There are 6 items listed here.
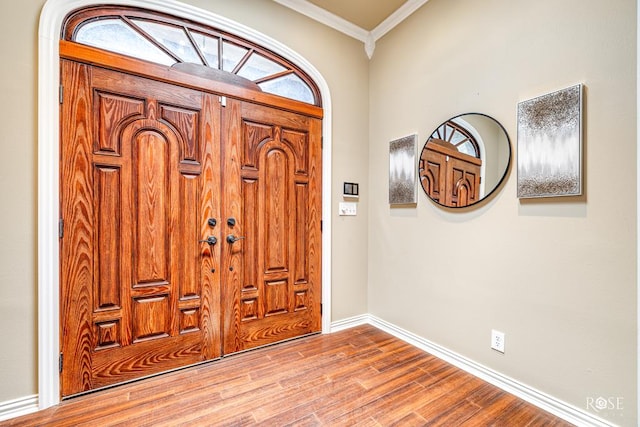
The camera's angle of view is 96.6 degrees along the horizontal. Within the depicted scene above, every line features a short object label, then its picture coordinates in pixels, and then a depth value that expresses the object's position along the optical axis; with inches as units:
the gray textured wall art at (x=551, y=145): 60.7
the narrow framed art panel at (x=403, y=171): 98.7
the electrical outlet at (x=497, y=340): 74.7
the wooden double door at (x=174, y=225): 69.3
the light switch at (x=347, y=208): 110.1
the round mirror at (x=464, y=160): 75.4
